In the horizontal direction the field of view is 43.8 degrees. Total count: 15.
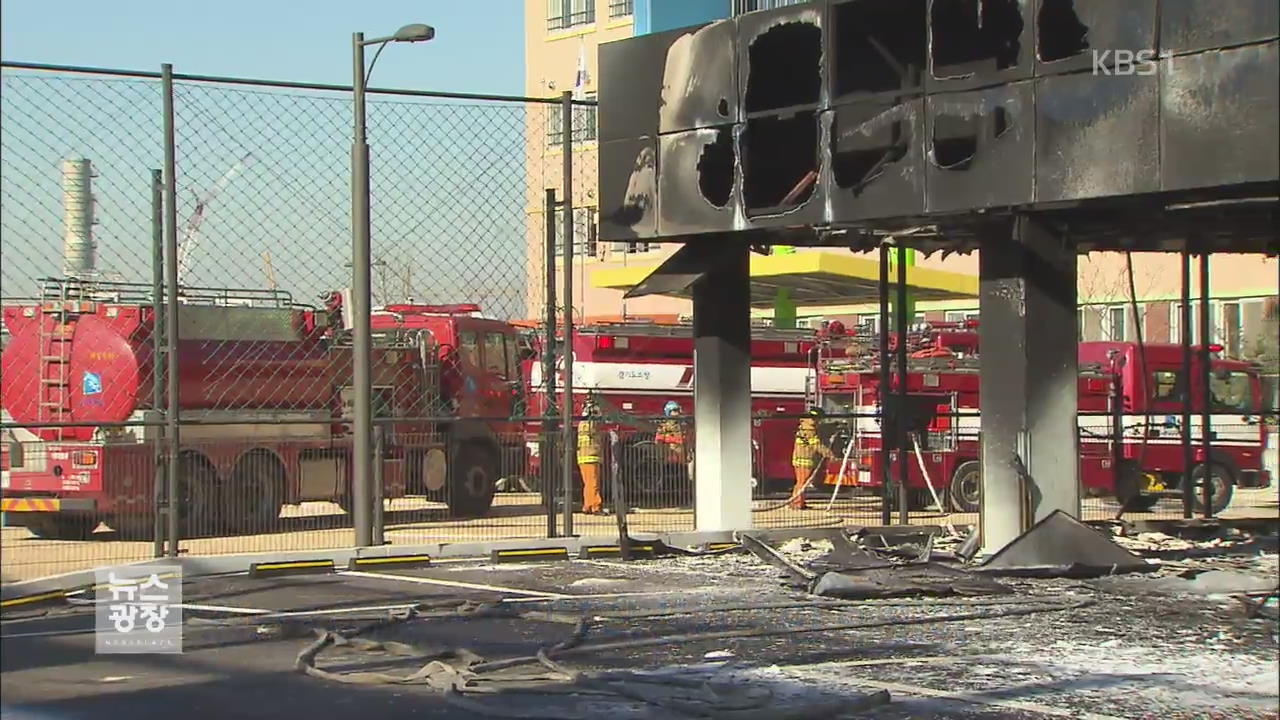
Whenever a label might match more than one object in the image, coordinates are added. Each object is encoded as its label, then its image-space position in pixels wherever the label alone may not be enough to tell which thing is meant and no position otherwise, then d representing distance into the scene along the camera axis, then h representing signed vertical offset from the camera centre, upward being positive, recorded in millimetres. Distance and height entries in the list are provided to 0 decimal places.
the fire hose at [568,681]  8625 -1551
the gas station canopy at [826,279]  30922 +2829
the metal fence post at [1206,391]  19953 +305
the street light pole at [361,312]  16484 +1139
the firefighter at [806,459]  23609 -603
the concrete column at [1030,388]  15633 +283
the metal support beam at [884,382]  18988 +433
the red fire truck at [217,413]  17672 +129
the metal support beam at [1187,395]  19922 +252
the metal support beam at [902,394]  19141 +284
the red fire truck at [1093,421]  24328 -84
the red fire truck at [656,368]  28672 +938
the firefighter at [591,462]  21281 -588
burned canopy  13594 +2859
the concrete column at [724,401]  17953 +203
